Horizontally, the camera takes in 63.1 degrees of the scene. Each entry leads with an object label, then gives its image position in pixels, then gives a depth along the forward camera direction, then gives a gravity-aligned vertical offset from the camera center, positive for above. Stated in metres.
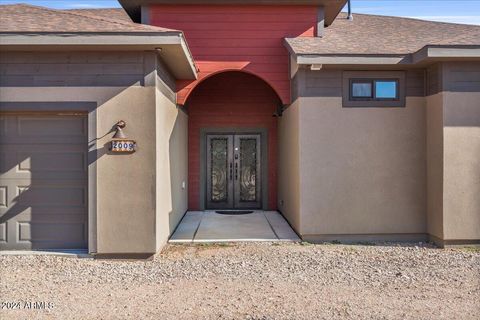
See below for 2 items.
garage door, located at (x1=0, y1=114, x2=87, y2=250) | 6.09 -0.36
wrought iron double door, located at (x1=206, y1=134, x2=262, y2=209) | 11.07 -0.42
